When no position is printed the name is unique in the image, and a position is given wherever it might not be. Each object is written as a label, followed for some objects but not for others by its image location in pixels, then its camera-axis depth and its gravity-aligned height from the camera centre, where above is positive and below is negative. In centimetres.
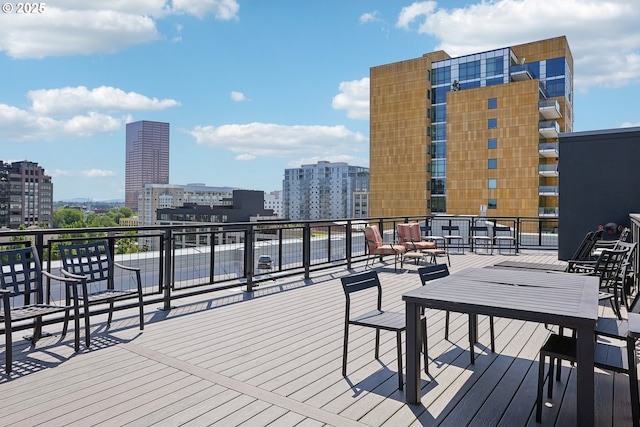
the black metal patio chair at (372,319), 309 -85
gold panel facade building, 4025 +811
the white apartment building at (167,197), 10800 +285
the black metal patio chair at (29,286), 366 -71
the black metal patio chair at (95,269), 415 -63
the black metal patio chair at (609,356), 238 -85
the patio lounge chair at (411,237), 944 -62
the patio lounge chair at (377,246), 862 -76
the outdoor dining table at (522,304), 225 -57
